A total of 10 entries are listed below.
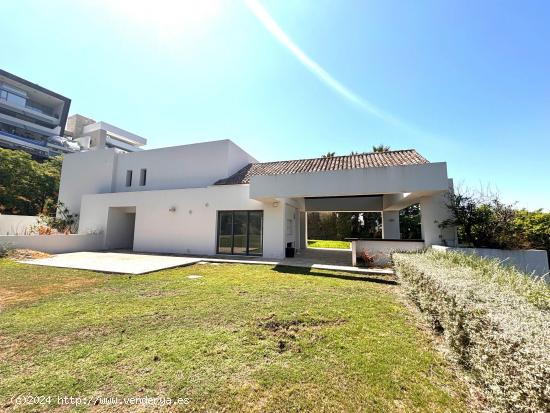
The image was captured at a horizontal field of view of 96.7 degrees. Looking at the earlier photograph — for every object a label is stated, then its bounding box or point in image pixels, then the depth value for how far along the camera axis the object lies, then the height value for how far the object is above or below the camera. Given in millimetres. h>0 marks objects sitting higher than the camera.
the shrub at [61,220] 21084 +1115
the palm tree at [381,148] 28034 +10190
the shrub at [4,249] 13525 -926
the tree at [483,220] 9359 +678
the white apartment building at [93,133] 62134 +26790
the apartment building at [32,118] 49656 +25590
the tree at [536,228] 10430 +426
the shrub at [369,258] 12367 -1096
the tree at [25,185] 28953 +5917
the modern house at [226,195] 11477 +2445
